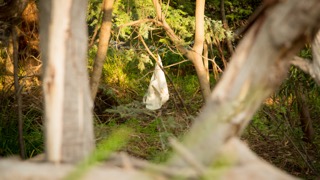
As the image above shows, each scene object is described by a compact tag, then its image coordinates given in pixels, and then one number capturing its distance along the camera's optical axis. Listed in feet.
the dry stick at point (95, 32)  22.98
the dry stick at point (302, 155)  22.98
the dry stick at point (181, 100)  23.85
